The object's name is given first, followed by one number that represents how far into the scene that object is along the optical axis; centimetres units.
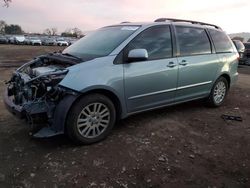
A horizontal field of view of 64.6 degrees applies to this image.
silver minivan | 263
